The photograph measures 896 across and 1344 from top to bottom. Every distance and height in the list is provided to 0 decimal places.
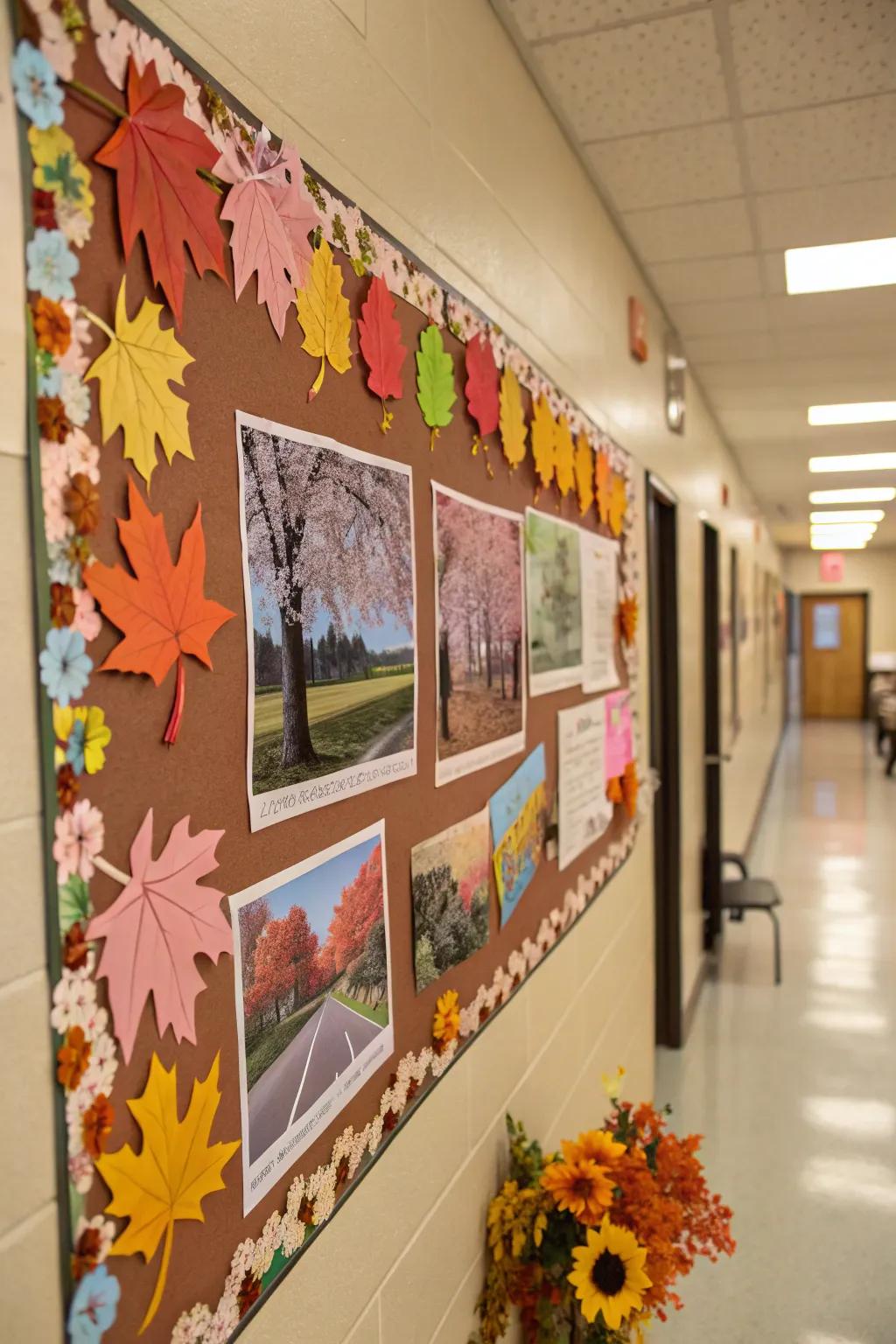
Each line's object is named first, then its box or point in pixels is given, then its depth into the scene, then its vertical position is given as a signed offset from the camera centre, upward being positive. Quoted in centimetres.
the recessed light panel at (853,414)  539 +119
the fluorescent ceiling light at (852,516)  1036 +114
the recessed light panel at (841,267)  314 +121
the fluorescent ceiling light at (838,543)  1368 +112
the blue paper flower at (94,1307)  72 -52
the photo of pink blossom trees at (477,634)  145 -2
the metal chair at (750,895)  484 -143
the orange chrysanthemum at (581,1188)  159 -95
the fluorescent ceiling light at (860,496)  866 +115
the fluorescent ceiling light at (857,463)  700 +117
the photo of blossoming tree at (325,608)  98 +2
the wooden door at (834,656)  1633 -66
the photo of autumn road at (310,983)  98 -40
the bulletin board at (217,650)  72 -2
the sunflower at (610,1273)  153 -106
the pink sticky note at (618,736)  262 -32
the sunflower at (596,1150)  168 -93
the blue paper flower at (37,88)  66 +38
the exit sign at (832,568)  1527 +80
